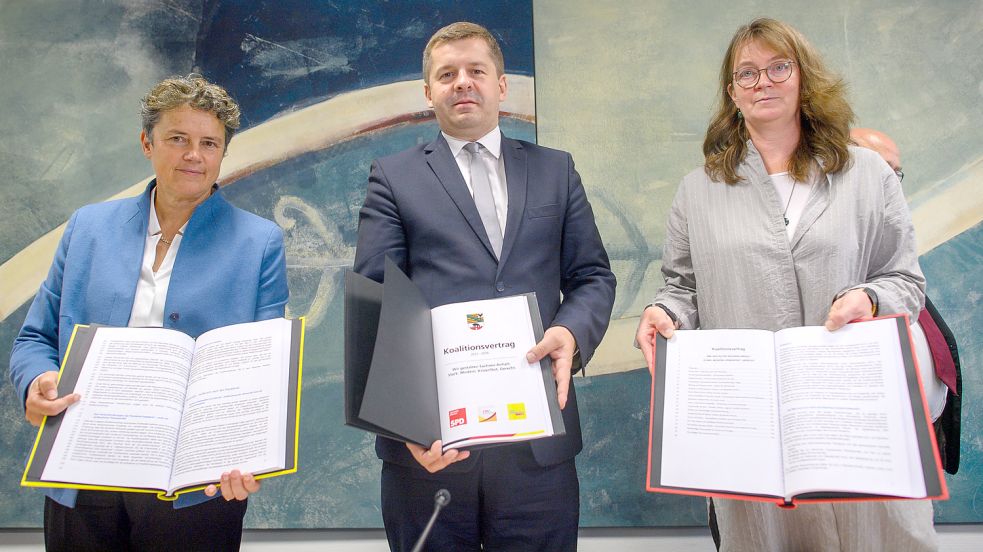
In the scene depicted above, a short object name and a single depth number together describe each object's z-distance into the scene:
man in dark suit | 1.56
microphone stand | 1.16
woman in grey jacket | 1.48
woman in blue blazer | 1.48
